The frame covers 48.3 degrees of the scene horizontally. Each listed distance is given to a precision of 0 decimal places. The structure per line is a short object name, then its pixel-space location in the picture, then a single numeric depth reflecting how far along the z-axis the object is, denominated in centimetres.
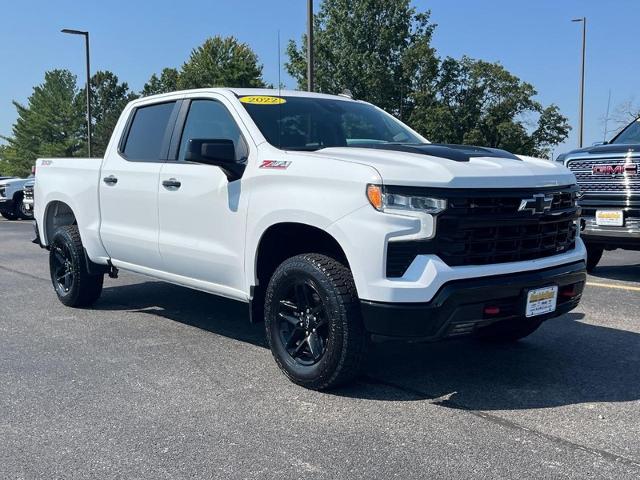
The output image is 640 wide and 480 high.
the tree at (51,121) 8131
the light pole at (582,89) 2544
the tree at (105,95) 8912
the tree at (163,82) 7006
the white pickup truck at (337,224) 380
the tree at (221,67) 5175
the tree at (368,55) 4903
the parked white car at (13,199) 2208
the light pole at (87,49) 2809
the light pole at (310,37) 1513
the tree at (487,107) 4903
